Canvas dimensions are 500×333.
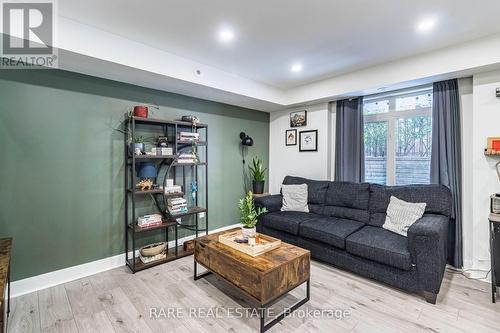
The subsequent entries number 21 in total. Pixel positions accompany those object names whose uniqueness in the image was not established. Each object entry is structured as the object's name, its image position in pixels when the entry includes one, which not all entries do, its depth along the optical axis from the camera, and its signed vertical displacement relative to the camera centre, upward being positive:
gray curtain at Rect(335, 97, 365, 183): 3.80 +0.43
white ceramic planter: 2.40 -0.65
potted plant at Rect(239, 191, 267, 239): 2.41 -0.51
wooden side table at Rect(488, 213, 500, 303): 2.22 -0.77
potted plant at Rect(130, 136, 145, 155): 2.89 +0.28
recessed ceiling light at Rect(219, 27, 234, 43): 2.37 +1.38
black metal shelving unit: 2.97 -0.27
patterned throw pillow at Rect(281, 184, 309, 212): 3.85 -0.49
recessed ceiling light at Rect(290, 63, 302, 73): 3.26 +1.41
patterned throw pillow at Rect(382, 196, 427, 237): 2.74 -0.56
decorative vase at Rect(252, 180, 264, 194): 4.46 -0.34
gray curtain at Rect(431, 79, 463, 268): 2.91 +0.20
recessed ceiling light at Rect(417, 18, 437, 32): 2.17 +1.35
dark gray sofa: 2.24 -0.76
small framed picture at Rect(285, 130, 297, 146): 4.67 +0.60
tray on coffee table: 2.19 -0.73
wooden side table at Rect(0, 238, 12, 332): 1.28 -0.67
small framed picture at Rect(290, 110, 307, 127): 4.48 +0.95
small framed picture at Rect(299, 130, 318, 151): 4.34 +0.51
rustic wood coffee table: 1.88 -0.89
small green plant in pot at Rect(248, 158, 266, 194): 4.46 -0.21
